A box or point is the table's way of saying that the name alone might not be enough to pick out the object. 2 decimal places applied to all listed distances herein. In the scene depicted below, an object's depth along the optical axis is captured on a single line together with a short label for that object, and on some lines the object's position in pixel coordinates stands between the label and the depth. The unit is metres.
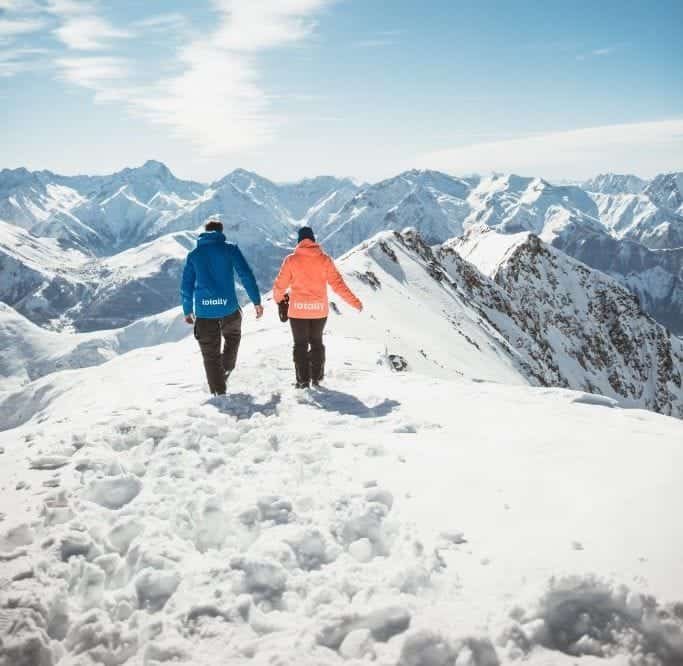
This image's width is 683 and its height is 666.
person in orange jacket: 10.45
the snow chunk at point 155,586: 4.22
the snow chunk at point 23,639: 3.64
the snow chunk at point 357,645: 3.62
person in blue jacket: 9.85
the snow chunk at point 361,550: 4.63
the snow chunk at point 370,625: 3.76
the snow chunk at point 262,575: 4.27
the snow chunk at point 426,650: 3.50
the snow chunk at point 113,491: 5.71
